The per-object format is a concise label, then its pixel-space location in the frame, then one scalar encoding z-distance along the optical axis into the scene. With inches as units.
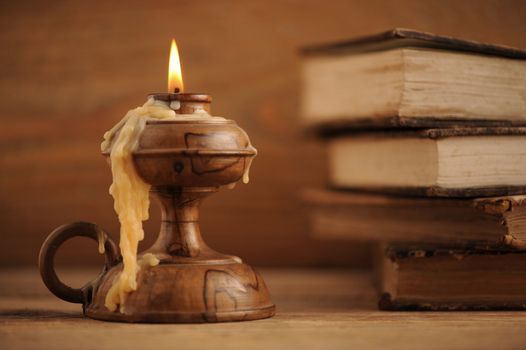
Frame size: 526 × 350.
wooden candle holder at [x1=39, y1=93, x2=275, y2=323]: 28.1
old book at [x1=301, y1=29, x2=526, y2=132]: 32.1
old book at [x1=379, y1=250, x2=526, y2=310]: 30.8
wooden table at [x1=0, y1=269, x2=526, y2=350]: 26.4
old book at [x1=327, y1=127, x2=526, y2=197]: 31.3
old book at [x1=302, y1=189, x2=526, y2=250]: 30.0
